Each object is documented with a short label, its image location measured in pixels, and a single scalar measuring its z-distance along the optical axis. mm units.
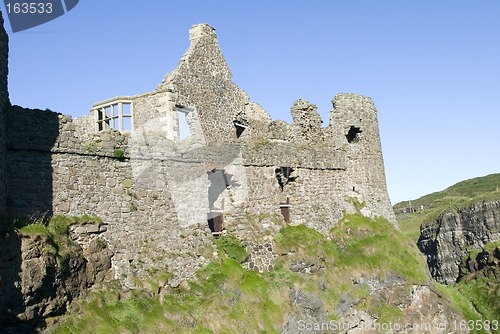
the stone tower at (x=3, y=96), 13945
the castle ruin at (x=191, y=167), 15461
